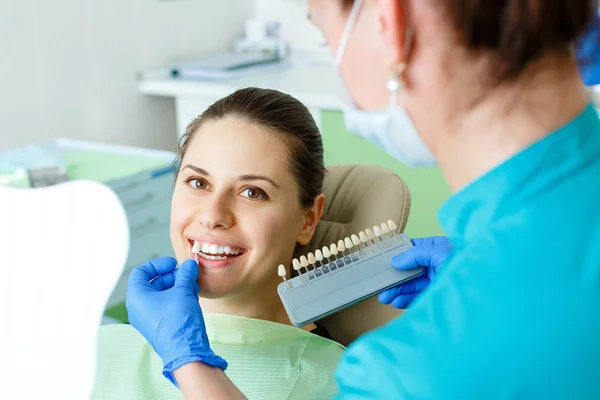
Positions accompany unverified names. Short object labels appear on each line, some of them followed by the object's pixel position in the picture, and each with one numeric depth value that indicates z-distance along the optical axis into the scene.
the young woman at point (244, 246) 1.43
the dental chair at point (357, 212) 1.59
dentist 0.72
